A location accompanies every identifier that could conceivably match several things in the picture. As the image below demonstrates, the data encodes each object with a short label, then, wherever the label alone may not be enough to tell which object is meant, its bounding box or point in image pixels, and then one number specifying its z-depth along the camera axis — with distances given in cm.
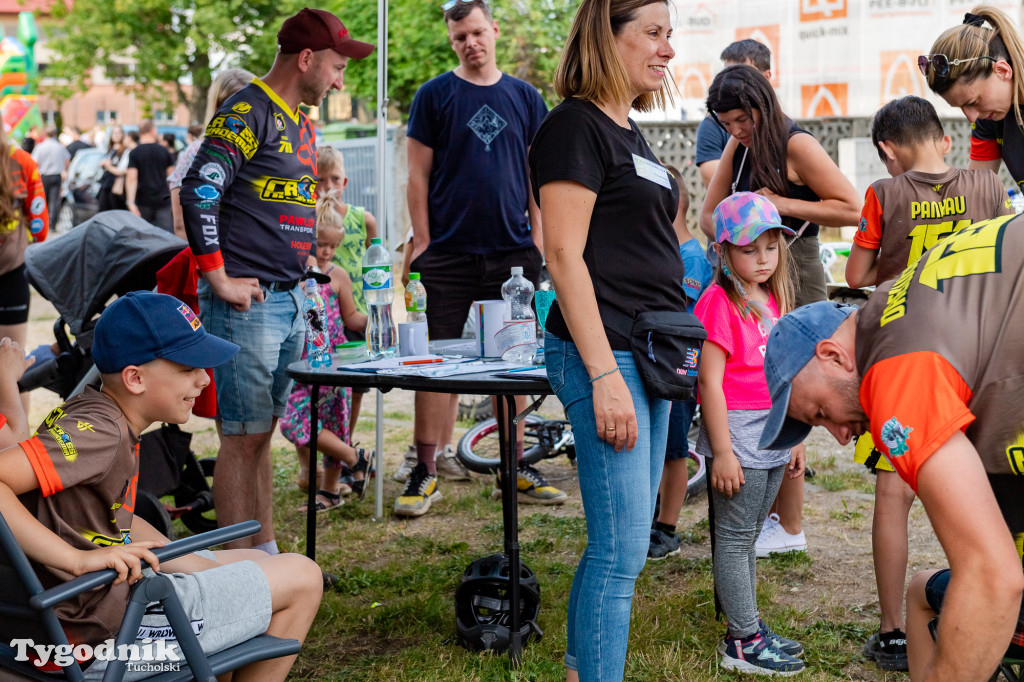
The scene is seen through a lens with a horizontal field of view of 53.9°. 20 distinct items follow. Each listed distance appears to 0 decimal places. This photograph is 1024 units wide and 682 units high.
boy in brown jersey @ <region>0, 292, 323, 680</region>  223
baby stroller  407
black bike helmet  342
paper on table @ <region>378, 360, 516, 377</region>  315
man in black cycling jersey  357
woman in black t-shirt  250
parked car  1784
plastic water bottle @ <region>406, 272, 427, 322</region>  396
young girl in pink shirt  321
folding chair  208
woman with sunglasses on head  314
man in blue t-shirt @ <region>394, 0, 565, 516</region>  469
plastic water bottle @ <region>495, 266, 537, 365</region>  347
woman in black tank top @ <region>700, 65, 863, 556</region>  386
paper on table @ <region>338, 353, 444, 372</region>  330
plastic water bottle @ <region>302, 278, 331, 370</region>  387
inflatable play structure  2600
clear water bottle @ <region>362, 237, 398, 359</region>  373
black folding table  296
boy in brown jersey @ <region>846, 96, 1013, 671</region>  323
